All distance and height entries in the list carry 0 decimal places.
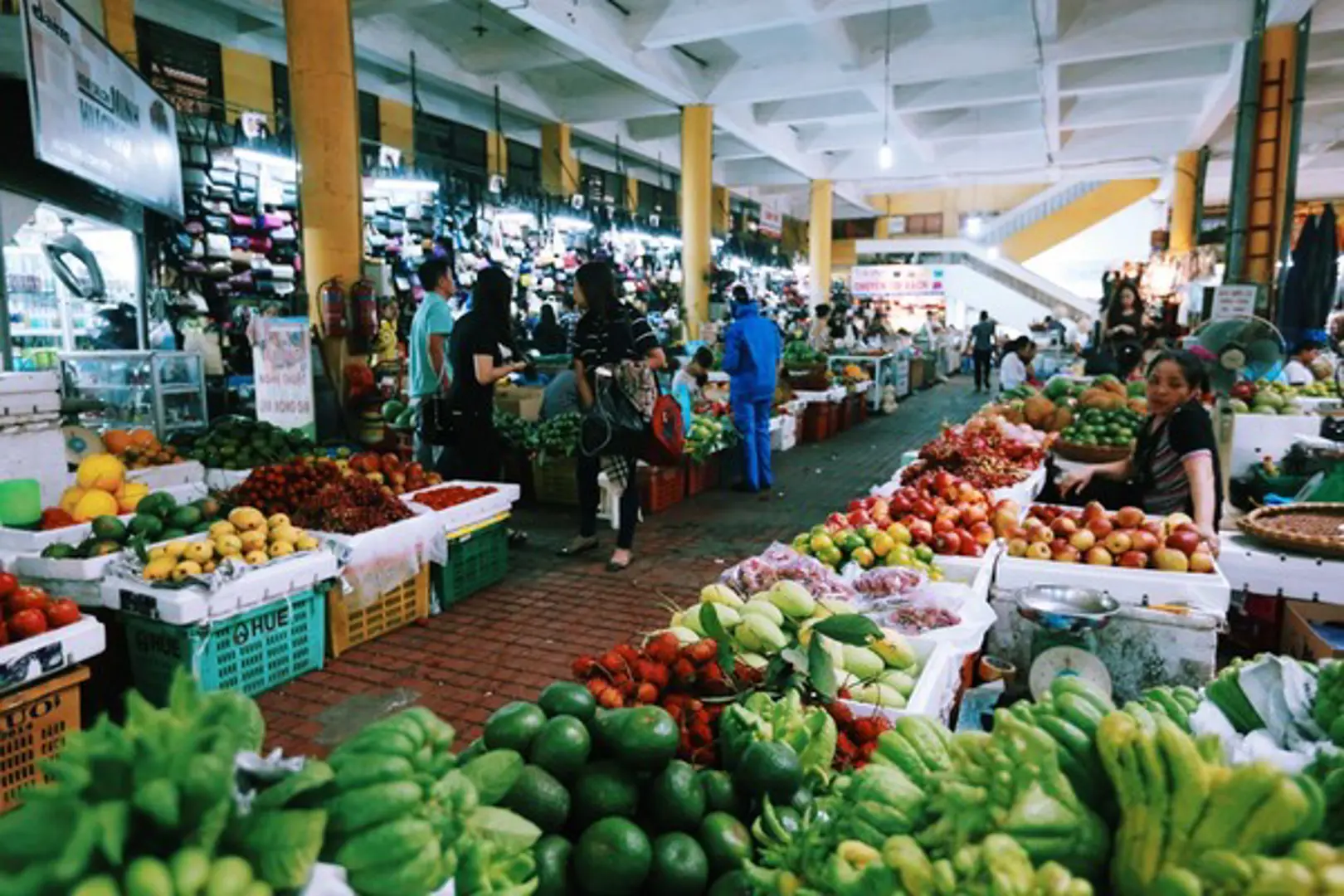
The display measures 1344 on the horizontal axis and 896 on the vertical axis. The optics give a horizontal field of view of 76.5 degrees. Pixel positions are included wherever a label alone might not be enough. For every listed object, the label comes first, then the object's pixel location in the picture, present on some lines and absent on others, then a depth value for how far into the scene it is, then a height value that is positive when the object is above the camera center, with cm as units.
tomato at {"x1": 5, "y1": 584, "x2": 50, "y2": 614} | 295 -89
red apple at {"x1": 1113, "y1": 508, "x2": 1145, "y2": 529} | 369 -79
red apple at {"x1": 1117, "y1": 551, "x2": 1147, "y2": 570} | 341 -89
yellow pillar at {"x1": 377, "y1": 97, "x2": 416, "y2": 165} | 1252 +320
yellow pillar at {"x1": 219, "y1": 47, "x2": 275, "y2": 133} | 1002 +312
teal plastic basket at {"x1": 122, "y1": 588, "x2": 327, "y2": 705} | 347 -131
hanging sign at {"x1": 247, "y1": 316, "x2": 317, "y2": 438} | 652 -22
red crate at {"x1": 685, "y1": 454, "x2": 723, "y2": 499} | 815 -134
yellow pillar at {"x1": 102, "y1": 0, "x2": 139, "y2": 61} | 803 +300
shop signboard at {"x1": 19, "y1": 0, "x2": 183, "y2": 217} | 457 +149
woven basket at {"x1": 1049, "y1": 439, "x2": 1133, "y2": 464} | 563 -78
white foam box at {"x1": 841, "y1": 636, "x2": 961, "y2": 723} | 226 -99
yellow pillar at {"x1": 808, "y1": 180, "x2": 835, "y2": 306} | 2048 +238
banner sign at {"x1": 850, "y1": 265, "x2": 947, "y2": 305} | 2653 +170
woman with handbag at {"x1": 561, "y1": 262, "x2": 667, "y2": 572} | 532 -17
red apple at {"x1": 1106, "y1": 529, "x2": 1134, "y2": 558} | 350 -85
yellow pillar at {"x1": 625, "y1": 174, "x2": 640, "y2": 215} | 1927 +337
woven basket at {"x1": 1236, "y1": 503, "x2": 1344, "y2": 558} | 351 -84
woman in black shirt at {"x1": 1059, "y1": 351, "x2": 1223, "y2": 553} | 396 -58
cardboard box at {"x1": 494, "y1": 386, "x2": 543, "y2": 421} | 850 -61
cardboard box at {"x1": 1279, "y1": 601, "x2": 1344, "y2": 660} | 323 -116
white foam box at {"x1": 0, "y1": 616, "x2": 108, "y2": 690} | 274 -104
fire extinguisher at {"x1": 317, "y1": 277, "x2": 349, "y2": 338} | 728 +31
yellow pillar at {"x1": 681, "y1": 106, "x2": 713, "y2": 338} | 1375 +218
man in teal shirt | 578 +4
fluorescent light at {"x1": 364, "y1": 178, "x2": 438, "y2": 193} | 973 +181
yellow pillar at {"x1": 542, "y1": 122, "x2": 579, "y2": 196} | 1487 +309
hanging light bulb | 1191 +253
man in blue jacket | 813 -37
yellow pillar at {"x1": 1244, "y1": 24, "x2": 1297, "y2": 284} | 973 +200
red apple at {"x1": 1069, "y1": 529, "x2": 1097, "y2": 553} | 357 -85
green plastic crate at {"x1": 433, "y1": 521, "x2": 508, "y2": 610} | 493 -135
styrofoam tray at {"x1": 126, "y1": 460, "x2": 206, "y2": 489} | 504 -80
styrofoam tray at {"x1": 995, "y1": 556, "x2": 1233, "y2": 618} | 317 -95
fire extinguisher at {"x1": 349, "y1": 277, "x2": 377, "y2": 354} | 744 +23
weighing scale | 284 -102
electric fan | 623 -10
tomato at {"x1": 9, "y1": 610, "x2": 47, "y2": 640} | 285 -94
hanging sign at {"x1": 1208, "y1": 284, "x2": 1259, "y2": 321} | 850 +35
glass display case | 654 -33
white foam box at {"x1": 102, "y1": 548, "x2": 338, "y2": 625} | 338 -104
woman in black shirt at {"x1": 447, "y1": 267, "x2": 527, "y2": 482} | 545 -20
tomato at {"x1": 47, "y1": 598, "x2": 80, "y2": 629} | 300 -96
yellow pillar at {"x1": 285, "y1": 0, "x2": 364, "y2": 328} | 711 +178
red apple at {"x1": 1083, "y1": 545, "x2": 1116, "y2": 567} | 346 -90
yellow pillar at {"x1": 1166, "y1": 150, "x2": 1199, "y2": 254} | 1633 +268
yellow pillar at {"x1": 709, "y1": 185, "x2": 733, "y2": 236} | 2195 +330
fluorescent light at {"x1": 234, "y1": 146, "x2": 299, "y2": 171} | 858 +188
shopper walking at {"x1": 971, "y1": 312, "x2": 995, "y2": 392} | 1839 -16
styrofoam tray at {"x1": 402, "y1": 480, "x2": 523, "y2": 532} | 486 -99
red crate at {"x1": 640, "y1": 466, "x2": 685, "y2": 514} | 741 -131
